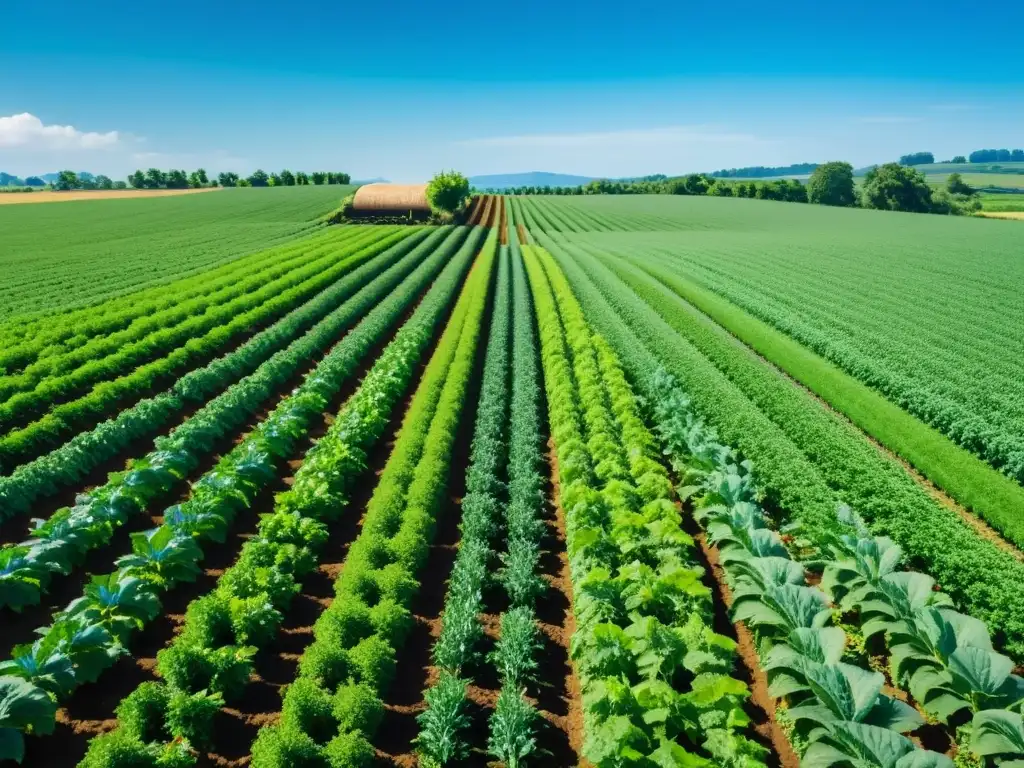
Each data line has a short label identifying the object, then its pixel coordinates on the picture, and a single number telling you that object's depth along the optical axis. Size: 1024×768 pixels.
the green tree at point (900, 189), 106.50
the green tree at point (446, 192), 78.88
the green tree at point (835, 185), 120.00
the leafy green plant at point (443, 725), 7.55
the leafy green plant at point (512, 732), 7.45
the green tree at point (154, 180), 143.62
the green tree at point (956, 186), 129.38
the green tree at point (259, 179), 150.38
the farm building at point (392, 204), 80.94
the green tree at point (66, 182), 139.30
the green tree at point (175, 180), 143.75
